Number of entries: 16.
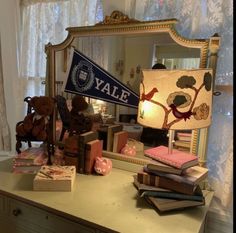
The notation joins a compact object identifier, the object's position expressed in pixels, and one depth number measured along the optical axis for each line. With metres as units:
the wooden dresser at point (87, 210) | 0.90
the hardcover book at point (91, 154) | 1.25
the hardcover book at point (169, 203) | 0.95
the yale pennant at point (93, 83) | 1.35
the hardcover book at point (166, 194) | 0.99
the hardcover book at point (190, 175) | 0.99
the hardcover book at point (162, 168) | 1.01
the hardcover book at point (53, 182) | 1.09
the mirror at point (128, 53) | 1.16
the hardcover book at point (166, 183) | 0.99
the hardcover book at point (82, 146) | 1.26
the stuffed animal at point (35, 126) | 1.39
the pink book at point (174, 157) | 1.01
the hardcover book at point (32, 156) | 1.30
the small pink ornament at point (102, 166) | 1.27
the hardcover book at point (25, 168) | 1.29
